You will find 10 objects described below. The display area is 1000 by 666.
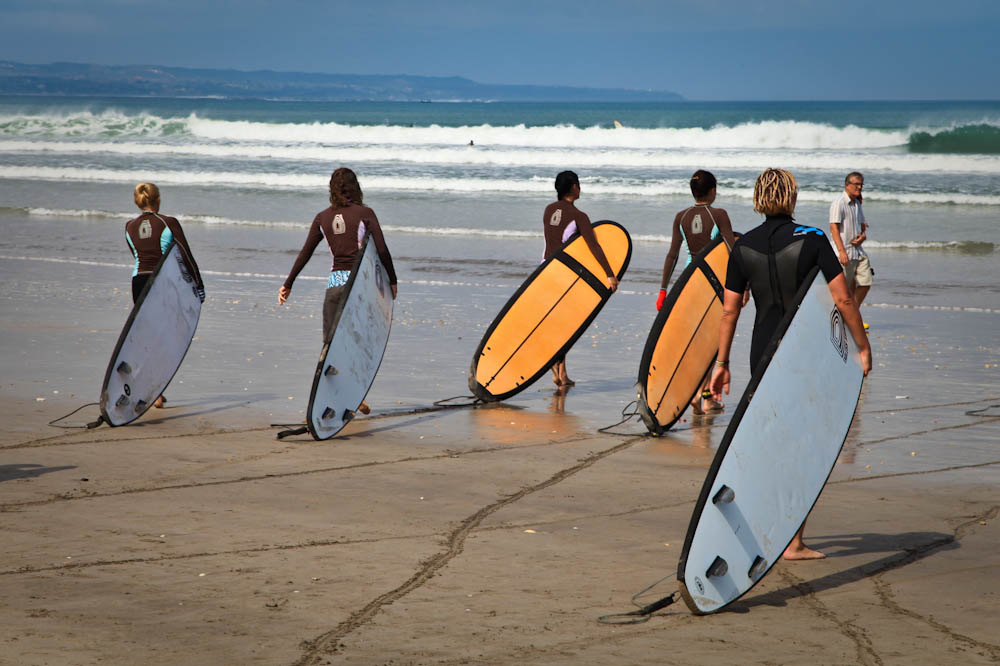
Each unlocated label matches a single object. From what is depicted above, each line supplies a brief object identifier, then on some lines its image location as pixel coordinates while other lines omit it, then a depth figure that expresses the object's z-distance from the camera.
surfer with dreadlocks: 8.17
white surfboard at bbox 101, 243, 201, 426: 13.37
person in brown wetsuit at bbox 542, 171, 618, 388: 15.91
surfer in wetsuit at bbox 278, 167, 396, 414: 13.90
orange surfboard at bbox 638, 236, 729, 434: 13.22
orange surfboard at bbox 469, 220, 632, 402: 15.76
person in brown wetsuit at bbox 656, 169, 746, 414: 14.51
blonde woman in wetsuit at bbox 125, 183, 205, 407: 14.61
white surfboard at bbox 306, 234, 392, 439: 12.78
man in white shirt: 19.48
